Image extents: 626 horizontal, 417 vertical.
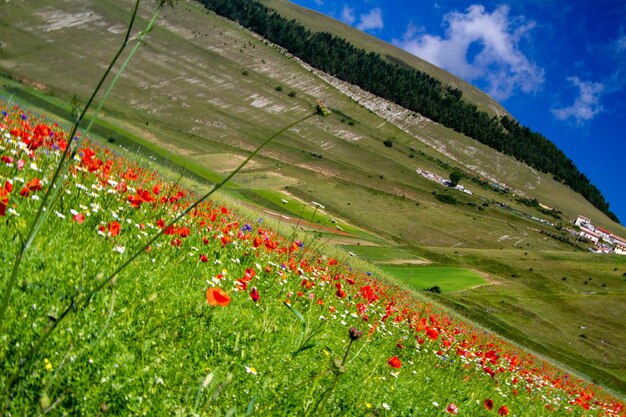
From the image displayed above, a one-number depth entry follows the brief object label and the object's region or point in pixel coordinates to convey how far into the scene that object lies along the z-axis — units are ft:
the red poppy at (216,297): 7.07
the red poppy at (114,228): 13.09
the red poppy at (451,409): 10.74
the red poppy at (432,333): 15.62
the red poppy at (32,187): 12.89
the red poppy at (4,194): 8.37
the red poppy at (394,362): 12.11
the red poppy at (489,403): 13.14
